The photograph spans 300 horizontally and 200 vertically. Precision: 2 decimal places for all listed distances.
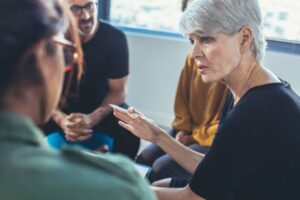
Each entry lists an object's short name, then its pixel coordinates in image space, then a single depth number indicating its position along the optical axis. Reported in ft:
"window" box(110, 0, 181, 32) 9.13
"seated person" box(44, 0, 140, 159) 6.70
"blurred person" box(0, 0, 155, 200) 1.76
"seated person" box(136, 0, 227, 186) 6.08
